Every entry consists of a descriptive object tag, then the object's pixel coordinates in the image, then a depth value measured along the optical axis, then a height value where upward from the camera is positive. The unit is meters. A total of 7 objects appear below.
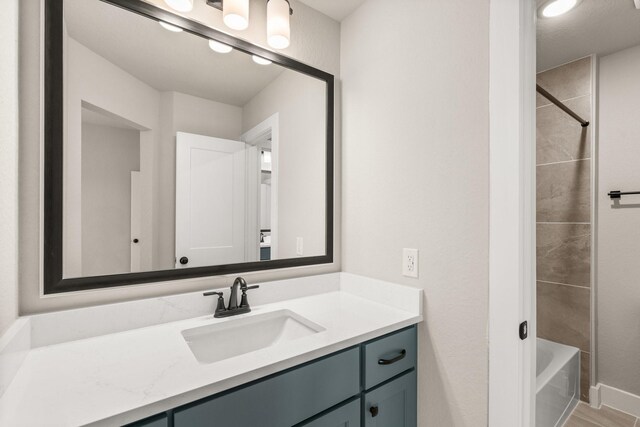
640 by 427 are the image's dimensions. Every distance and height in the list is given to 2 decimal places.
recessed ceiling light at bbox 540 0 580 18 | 1.52 +1.11
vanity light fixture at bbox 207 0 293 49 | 1.22 +0.86
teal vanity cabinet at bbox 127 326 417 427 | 0.73 -0.54
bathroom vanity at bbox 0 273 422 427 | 0.66 -0.42
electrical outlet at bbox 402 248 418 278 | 1.24 -0.21
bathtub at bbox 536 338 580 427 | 1.55 -0.99
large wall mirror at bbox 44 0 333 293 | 0.97 +0.26
